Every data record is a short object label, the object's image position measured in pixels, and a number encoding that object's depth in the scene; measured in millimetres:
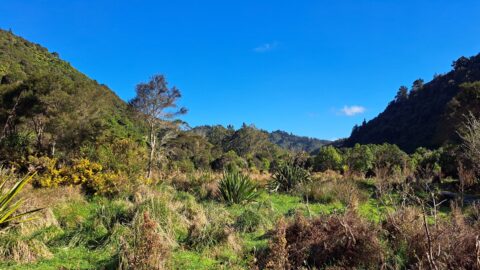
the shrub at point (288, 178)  13992
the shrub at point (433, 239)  4436
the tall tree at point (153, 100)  31609
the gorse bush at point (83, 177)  11102
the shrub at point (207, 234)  6566
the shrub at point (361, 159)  26859
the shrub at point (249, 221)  7844
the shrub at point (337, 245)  5188
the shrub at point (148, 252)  4559
